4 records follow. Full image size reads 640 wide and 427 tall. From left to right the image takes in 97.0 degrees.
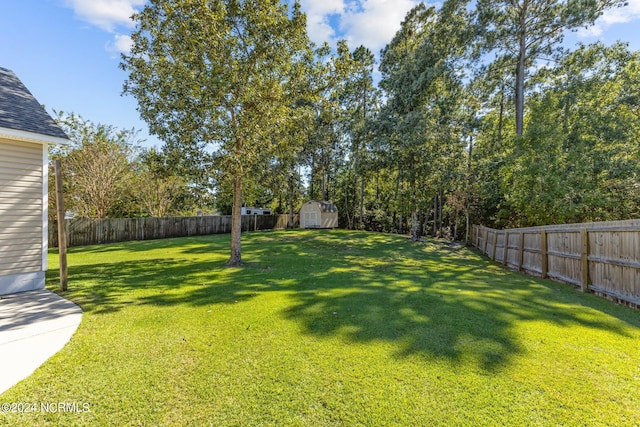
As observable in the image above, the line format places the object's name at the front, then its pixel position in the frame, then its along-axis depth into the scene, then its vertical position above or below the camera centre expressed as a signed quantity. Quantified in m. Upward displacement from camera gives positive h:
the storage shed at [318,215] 25.06 +0.04
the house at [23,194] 5.09 +0.44
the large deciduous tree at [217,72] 7.10 +3.78
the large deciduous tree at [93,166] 15.02 +2.78
